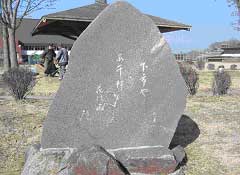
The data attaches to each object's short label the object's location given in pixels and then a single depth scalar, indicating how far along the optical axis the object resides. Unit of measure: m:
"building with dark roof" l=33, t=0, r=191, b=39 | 11.25
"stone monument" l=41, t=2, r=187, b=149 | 3.97
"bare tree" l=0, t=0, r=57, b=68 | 12.57
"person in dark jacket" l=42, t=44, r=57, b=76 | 14.03
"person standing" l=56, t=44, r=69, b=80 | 12.69
